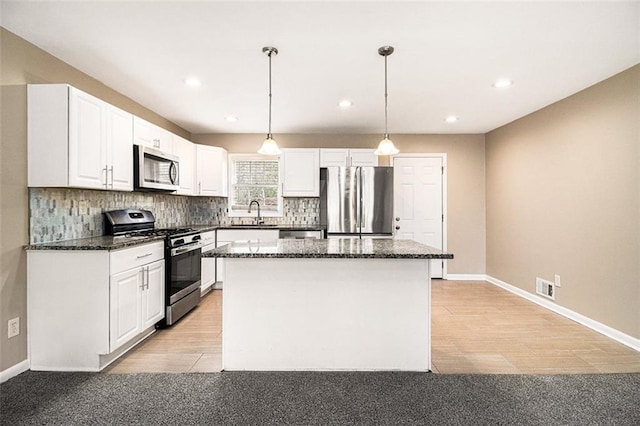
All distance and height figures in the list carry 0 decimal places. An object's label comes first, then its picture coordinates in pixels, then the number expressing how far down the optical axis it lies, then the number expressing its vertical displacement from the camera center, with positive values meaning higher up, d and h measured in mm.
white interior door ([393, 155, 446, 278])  5172 +268
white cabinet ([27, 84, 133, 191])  2307 +580
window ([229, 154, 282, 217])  5164 +496
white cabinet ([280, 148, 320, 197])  4891 +660
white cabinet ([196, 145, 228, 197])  4621 +646
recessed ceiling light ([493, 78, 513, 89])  3034 +1300
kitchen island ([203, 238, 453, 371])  2254 -732
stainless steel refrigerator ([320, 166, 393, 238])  4516 +145
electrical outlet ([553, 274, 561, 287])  3595 -772
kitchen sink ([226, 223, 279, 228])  4578 -195
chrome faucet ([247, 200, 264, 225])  5121 -77
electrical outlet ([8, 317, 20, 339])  2172 -809
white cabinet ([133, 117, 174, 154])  3162 +848
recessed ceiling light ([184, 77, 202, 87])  3029 +1303
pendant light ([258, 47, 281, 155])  2594 +543
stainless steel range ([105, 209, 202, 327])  3131 -452
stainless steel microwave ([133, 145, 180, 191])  3109 +469
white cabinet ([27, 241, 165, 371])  2293 -710
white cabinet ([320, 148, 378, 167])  4816 +868
